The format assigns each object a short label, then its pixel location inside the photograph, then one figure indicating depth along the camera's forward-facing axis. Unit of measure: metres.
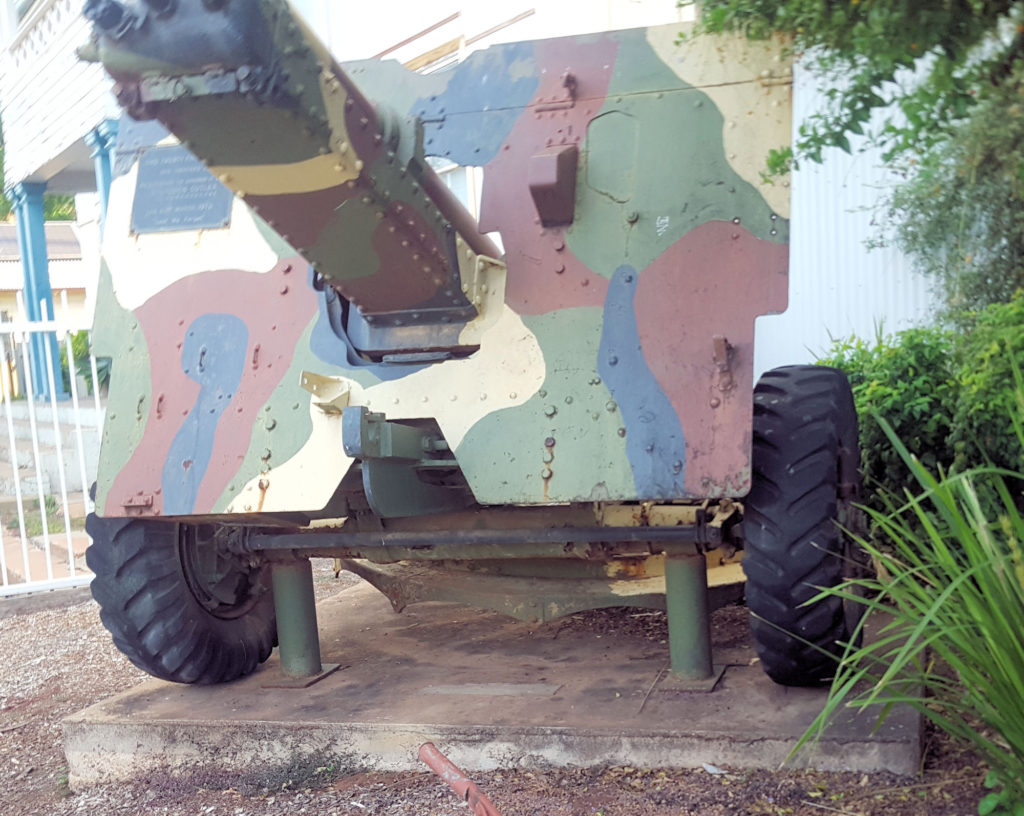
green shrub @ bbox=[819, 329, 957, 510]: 4.75
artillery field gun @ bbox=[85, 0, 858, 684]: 3.24
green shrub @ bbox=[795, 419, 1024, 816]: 2.24
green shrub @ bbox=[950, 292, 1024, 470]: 3.25
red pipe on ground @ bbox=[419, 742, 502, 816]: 1.81
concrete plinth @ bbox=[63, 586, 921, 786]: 3.24
